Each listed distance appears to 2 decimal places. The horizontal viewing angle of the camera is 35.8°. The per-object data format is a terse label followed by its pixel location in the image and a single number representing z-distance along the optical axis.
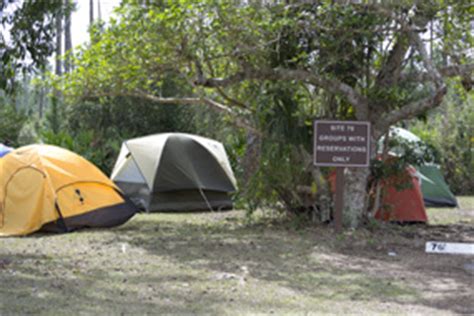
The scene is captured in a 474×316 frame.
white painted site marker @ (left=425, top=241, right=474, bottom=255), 10.41
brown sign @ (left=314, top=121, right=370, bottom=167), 11.80
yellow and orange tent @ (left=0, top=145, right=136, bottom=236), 12.09
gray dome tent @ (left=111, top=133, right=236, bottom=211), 16.06
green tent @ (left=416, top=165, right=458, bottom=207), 18.94
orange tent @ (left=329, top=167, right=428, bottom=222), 13.64
